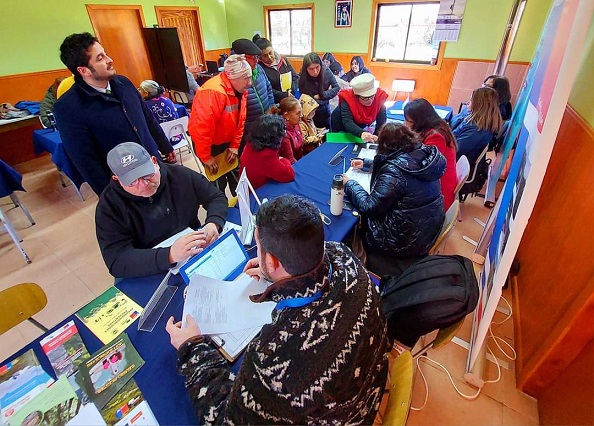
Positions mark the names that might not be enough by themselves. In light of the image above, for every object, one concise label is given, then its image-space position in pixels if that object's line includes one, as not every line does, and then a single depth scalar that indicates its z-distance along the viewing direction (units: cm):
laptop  110
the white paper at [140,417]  79
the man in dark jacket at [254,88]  254
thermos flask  159
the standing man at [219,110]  221
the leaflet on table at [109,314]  102
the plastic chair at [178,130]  327
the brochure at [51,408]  79
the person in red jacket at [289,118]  244
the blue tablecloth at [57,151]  297
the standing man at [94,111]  170
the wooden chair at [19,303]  116
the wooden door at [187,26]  599
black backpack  103
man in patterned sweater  70
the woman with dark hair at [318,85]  359
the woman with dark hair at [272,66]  352
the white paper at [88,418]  79
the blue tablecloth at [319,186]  158
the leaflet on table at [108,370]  85
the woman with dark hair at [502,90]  296
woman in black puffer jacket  150
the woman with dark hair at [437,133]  194
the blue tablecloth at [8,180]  249
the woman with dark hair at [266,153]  188
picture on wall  547
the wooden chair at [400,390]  80
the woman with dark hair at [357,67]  474
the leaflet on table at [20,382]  82
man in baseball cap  122
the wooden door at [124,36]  516
